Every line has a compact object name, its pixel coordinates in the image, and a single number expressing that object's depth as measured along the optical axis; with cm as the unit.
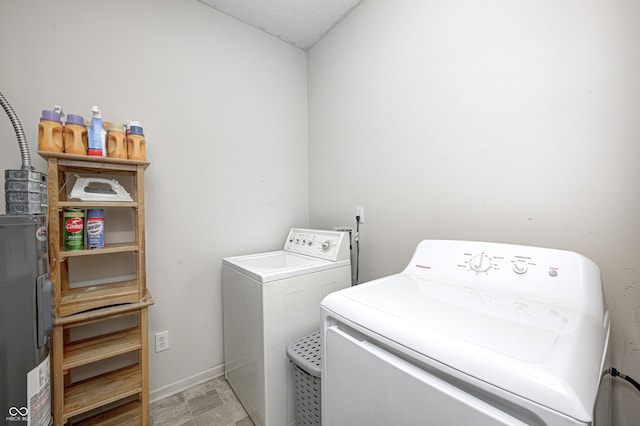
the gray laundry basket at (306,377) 110
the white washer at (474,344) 46
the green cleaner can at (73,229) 115
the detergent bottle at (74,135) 112
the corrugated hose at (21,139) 96
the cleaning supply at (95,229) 118
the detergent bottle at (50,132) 106
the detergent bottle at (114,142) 121
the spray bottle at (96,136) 116
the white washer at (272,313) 126
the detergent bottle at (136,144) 126
